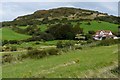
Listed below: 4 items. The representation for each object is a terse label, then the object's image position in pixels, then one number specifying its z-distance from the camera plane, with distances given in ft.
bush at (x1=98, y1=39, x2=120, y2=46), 112.06
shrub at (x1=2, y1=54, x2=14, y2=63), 76.69
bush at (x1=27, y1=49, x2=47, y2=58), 80.69
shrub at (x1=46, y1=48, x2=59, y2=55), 83.49
